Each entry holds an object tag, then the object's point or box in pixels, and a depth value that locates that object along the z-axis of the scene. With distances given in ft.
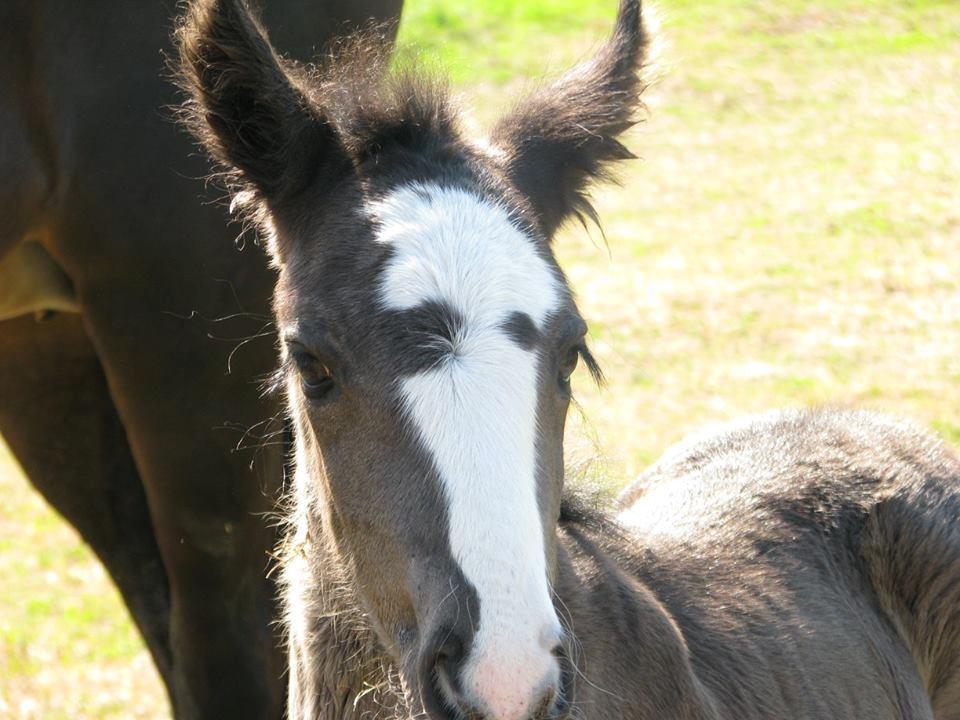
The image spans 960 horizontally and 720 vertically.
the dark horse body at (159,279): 22.08
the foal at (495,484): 15.05
